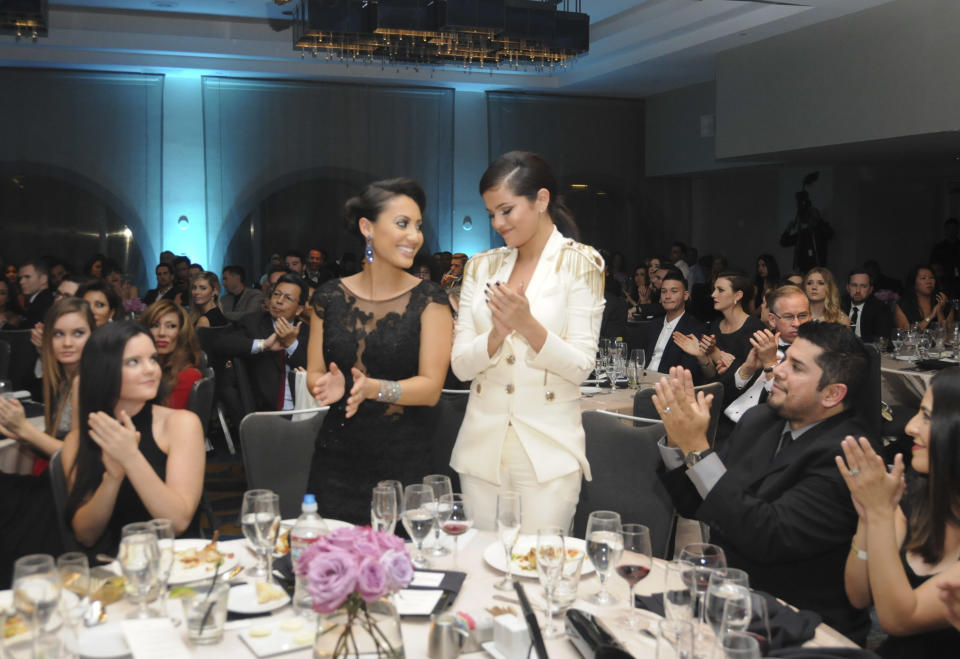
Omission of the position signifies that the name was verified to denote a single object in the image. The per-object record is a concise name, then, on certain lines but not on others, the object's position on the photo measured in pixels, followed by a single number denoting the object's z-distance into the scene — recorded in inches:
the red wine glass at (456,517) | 81.7
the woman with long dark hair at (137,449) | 98.0
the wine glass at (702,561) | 69.2
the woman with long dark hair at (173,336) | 177.5
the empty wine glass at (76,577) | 66.2
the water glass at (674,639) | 59.9
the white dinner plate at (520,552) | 80.6
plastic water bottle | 76.0
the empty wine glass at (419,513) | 80.3
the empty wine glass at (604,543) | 73.2
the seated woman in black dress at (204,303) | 283.6
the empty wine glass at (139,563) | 69.4
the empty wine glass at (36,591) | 60.0
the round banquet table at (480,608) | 67.1
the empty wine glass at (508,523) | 77.6
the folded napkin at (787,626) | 66.2
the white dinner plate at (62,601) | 59.6
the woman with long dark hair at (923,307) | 315.6
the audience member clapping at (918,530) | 78.8
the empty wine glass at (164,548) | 71.0
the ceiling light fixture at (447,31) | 320.8
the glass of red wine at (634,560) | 72.0
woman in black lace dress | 109.5
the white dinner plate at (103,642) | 64.1
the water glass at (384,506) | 81.2
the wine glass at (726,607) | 62.6
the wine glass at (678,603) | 64.4
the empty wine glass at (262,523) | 78.5
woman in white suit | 99.5
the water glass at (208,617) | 67.0
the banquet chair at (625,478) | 118.6
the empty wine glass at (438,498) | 82.0
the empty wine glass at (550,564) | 69.9
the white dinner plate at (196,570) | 78.2
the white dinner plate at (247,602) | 72.7
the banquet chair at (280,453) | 129.3
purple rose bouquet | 55.0
